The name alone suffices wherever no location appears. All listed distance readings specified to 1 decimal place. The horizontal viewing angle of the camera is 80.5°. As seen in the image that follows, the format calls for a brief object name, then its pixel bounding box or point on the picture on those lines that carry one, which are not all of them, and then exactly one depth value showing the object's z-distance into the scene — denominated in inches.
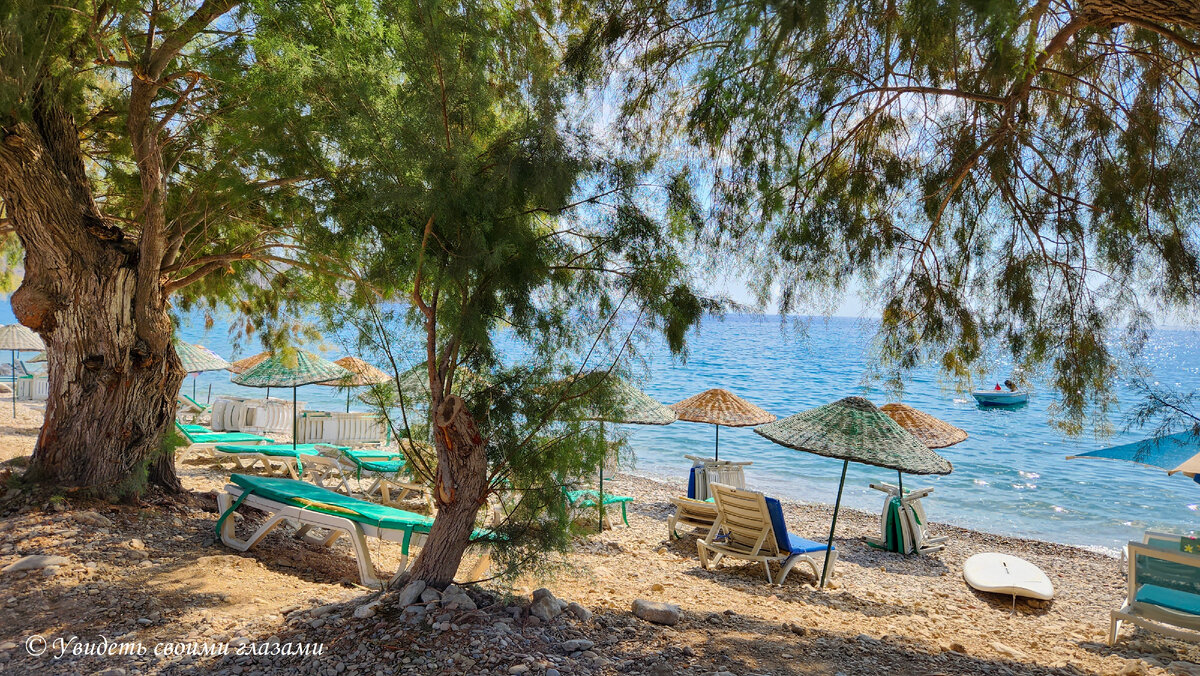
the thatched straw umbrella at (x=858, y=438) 262.4
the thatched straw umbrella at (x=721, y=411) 416.2
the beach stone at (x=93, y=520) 211.0
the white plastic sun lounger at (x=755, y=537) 271.9
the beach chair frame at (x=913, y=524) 356.5
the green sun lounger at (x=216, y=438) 387.5
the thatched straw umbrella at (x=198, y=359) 471.3
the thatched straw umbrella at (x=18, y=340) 636.2
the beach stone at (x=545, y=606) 152.5
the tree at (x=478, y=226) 139.6
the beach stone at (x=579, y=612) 160.1
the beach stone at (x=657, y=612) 167.2
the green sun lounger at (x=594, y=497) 165.8
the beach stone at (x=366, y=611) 145.3
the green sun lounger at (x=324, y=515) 200.5
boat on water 1149.1
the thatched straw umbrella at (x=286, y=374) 388.8
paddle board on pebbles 270.5
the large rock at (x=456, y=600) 148.9
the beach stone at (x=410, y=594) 149.9
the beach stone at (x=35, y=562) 173.8
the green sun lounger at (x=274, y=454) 362.9
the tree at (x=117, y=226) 215.3
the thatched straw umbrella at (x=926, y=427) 381.8
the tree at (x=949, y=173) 164.2
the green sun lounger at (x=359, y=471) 344.2
